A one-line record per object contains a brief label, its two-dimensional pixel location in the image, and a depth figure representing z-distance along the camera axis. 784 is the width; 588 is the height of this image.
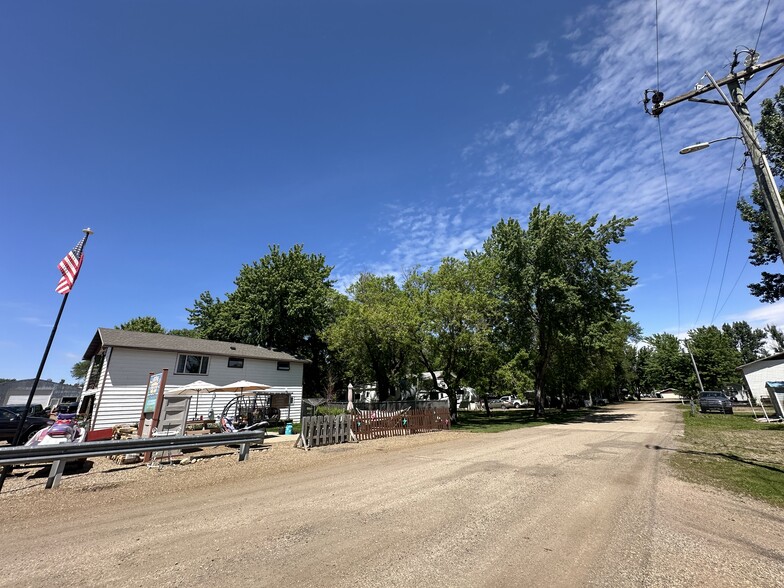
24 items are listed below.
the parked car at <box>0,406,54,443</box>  14.52
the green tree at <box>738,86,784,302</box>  21.53
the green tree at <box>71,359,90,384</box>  92.12
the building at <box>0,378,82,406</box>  46.44
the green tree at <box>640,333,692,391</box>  47.59
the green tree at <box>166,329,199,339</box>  55.19
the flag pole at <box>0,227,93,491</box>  8.27
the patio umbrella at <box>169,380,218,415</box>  16.84
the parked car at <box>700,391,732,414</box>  32.47
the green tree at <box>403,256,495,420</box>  23.71
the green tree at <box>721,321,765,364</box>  99.31
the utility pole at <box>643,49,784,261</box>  8.44
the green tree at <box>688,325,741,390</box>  43.53
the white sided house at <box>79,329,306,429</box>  19.47
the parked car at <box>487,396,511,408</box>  61.61
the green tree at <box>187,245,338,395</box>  37.66
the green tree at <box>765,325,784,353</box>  87.32
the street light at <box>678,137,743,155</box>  9.34
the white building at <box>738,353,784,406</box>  35.12
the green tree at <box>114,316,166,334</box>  51.03
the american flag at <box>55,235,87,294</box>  10.54
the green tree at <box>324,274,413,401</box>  23.91
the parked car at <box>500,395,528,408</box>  60.03
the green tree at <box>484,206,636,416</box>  29.16
